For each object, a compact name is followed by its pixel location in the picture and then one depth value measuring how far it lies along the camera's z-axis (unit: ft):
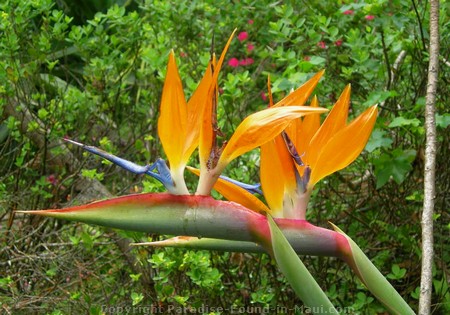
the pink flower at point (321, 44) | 9.44
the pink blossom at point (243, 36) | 11.20
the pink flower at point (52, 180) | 10.37
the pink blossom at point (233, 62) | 11.28
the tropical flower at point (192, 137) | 3.62
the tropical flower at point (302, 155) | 3.77
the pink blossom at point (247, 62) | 11.19
